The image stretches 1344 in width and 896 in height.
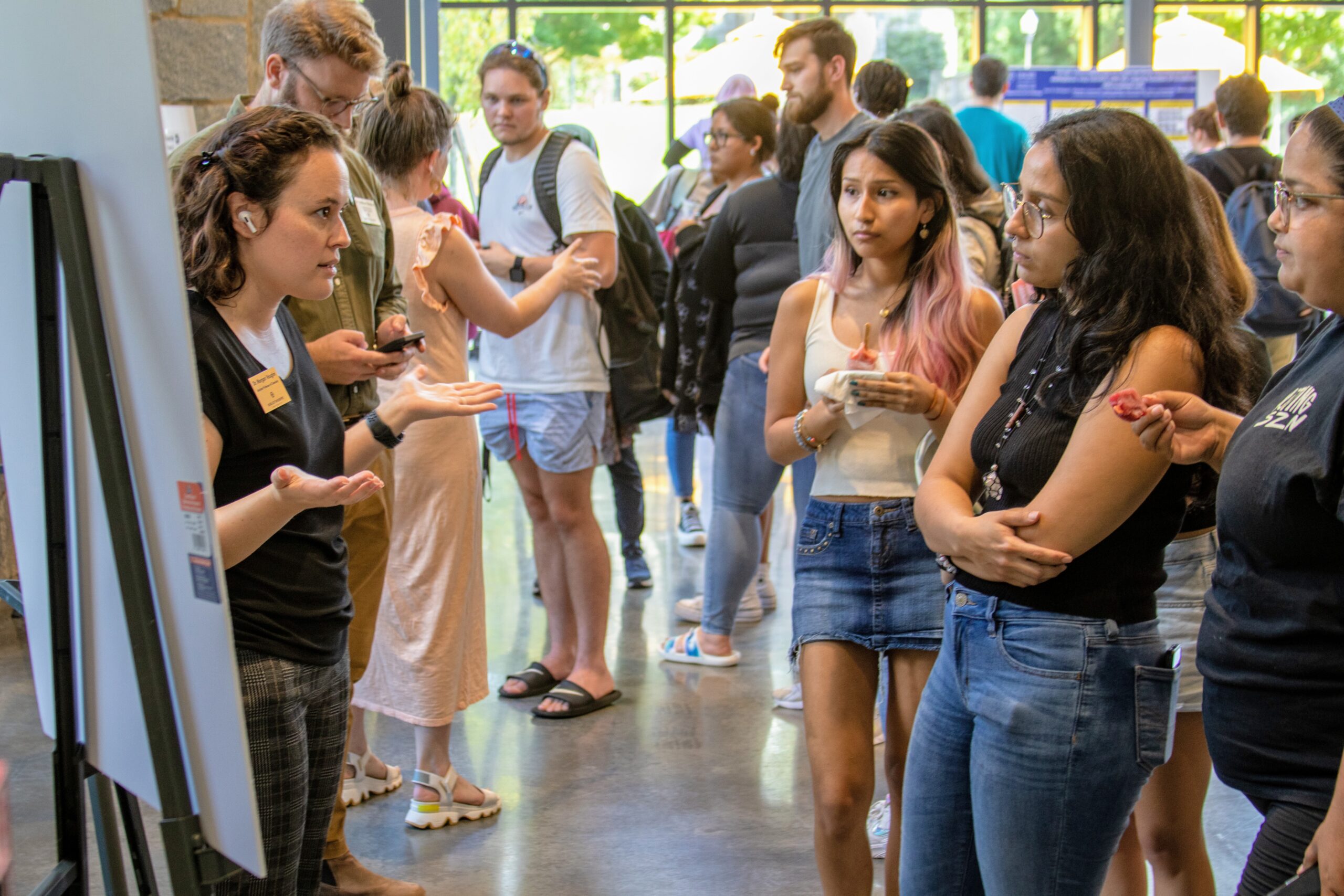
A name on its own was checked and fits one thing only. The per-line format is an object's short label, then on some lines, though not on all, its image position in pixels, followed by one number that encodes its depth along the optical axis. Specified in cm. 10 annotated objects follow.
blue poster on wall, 829
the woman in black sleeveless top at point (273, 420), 170
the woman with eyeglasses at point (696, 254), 434
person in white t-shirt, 372
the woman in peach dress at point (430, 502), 302
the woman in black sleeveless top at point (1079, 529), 165
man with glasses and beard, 249
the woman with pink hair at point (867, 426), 217
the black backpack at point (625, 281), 375
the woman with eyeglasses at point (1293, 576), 135
